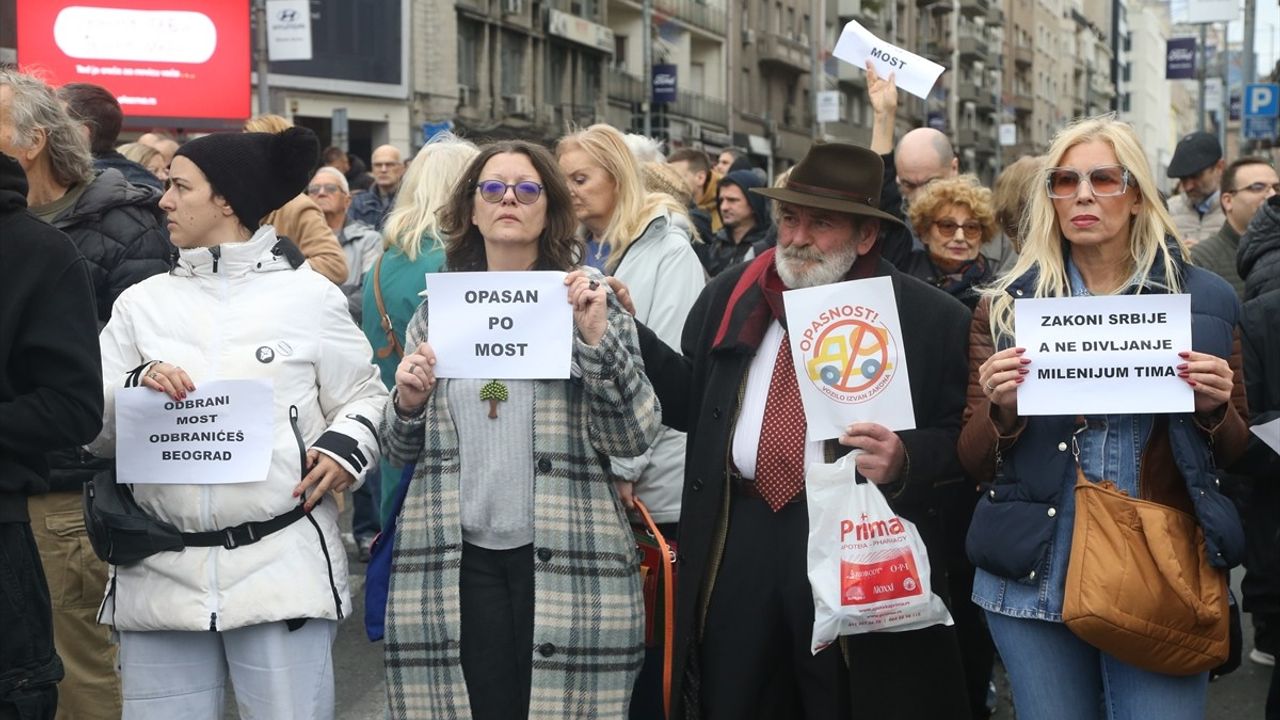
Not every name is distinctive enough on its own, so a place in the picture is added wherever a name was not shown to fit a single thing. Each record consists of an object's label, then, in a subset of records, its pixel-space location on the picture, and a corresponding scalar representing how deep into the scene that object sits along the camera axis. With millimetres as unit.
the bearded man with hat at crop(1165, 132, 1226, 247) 9031
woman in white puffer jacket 3742
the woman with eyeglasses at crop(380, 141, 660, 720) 3756
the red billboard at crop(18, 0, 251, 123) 21859
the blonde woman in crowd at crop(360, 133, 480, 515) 5910
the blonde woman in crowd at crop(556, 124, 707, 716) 4730
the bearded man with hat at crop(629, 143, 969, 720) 3783
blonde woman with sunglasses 3449
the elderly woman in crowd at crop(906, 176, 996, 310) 5996
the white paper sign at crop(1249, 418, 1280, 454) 3744
